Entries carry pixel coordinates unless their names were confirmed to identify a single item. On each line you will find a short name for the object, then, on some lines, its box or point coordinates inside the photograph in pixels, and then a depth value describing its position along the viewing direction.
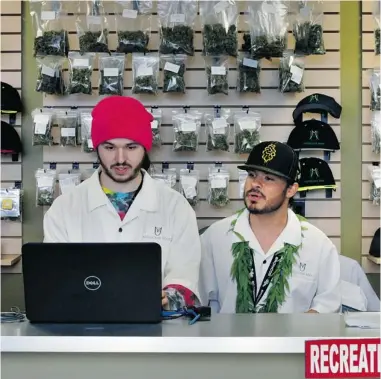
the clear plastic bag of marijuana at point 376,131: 4.23
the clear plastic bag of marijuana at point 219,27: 4.09
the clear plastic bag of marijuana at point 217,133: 4.16
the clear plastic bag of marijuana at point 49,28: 4.13
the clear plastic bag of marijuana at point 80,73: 4.14
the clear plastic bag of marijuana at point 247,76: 4.19
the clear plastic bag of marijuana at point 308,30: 4.14
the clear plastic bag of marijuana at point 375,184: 4.25
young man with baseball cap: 2.74
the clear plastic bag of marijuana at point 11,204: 4.31
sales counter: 1.72
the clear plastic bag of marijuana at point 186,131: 4.15
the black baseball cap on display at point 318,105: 4.24
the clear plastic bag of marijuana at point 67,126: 4.22
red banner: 1.70
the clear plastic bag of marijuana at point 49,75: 4.18
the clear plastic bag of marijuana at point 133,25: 4.14
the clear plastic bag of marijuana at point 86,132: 4.16
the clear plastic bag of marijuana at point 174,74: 4.18
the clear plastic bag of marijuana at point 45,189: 4.21
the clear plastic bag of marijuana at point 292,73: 4.21
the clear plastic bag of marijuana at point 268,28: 4.06
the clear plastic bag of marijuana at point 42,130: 4.18
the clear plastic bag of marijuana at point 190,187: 4.16
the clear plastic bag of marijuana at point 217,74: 4.14
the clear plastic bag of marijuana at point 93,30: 4.14
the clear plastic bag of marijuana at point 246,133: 4.18
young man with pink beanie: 2.62
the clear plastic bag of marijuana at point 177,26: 4.12
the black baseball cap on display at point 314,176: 4.23
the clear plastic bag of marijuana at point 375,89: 4.21
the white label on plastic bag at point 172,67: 4.18
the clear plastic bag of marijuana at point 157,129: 4.14
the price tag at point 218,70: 4.14
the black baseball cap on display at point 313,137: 4.22
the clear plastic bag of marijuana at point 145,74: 4.12
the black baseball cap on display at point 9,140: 4.27
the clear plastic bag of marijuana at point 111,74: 4.14
